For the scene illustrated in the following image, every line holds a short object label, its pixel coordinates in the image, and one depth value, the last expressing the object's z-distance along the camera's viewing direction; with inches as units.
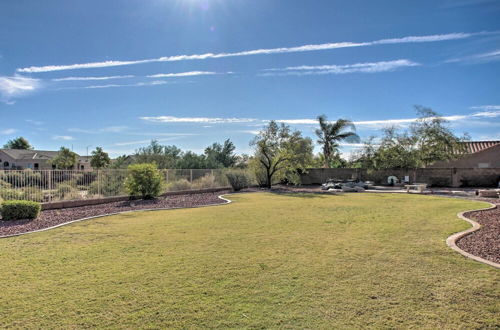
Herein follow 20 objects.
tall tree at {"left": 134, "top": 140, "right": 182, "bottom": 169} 1248.8
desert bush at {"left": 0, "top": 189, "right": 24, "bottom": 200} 454.0
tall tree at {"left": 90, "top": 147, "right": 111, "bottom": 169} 2203.5
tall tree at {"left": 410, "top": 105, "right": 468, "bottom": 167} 983.6
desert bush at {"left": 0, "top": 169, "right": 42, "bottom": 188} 460.1
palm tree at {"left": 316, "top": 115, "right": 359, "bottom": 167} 1358.3
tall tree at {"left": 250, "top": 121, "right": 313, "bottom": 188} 1021.8
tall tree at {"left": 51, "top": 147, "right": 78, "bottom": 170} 2137.1
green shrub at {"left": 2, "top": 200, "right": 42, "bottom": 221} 385.1
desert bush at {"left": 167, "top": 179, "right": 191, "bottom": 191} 748.2
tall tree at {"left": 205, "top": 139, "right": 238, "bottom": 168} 1579.8
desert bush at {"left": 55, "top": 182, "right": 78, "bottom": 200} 515.5
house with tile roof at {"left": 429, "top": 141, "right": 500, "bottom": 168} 1103.6
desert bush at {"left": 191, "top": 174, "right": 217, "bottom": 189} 825.5
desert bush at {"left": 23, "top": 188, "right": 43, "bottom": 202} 477.7
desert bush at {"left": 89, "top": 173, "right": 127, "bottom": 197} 577.9
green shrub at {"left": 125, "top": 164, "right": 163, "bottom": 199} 609.0
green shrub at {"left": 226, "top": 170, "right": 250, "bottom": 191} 914.1
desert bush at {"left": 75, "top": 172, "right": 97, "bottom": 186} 546.8
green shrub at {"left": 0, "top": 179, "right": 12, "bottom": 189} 452.4
